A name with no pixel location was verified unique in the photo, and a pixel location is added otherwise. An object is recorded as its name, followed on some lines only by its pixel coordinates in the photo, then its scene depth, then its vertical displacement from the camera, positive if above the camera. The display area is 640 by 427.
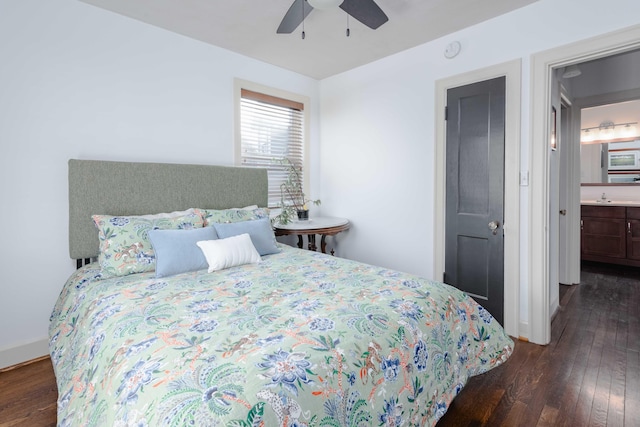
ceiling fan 1.87 +1.22
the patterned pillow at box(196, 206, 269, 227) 2.62 -0.06
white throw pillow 2.18 -0.30
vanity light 4.75 +1.13
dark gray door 2.67 +0.13
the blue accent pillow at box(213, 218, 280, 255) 2.48 -0.18
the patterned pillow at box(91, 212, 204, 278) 2.08 -0.23
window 3.48 +0.87
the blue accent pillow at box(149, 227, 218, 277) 2.08 -0.28
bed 0.98 -0.49
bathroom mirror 4.81 +0.66
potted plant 3.82 +0.17
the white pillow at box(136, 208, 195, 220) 2.46 -0.04
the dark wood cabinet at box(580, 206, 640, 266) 4.38 -0.38
